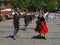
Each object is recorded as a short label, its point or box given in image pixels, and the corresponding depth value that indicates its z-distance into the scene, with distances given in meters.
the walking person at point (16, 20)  9.58
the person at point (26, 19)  13.67
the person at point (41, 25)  9.46
